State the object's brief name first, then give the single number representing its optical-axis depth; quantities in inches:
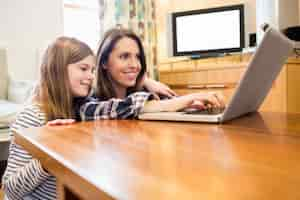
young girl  33.1
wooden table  11.2
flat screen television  102.0
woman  35.7
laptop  27.5
